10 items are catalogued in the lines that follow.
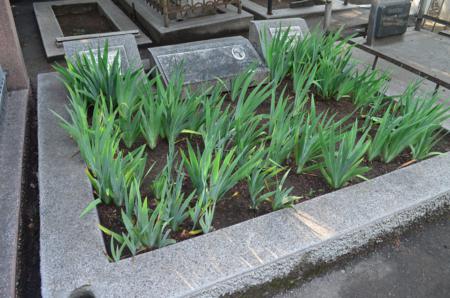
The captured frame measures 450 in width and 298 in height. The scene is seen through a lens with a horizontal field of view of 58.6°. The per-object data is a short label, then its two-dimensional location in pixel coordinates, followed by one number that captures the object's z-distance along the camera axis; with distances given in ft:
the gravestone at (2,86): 8.88
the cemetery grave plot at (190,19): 14.90
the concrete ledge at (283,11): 17.03
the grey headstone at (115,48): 9.57
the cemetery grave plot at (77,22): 13.77
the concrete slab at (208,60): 9.53
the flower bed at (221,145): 5.92
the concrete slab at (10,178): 5.46
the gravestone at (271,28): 11.12
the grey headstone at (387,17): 11.91
